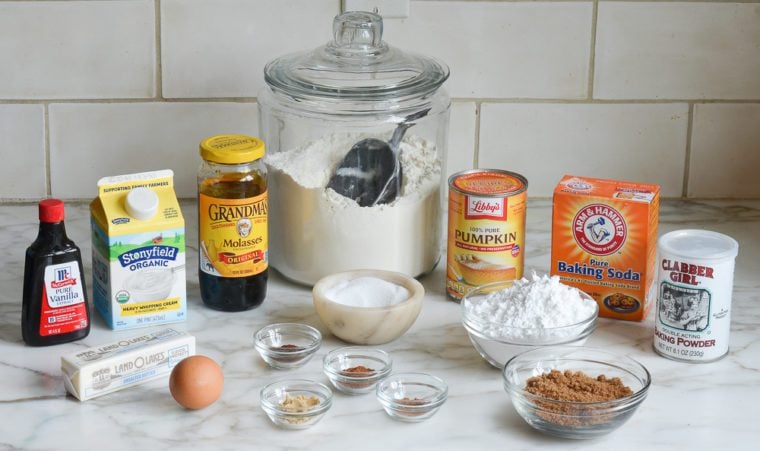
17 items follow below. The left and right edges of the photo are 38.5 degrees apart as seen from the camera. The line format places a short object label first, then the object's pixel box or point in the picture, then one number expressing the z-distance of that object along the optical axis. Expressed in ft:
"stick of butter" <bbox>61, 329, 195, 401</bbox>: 3.83
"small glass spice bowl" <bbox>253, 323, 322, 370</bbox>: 4.09
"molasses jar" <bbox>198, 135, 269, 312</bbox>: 4.39
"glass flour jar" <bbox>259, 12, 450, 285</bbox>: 4.64
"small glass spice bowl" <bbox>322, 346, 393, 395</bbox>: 3.91
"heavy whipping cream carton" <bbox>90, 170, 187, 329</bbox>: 4.28
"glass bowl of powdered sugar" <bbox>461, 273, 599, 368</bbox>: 3.98
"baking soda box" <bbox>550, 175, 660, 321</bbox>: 4.42
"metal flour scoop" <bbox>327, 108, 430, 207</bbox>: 4.66
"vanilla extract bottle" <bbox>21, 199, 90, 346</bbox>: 4.10
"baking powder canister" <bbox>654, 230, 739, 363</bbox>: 4.04
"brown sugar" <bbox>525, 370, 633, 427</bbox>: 3.58
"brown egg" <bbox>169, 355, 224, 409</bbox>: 3.71
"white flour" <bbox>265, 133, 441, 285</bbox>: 4.66
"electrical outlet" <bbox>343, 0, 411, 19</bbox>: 5.32
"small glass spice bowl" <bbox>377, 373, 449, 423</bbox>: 3.72
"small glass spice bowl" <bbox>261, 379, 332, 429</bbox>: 3.66
